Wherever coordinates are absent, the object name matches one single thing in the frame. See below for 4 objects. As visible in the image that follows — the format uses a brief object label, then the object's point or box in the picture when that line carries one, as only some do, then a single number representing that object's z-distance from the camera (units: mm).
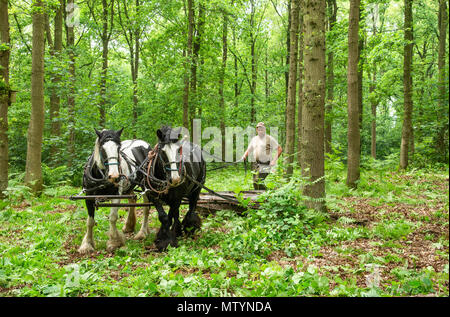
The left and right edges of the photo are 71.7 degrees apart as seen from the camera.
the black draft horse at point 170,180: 5742
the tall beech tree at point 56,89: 13384
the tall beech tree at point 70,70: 13677
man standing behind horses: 9461
